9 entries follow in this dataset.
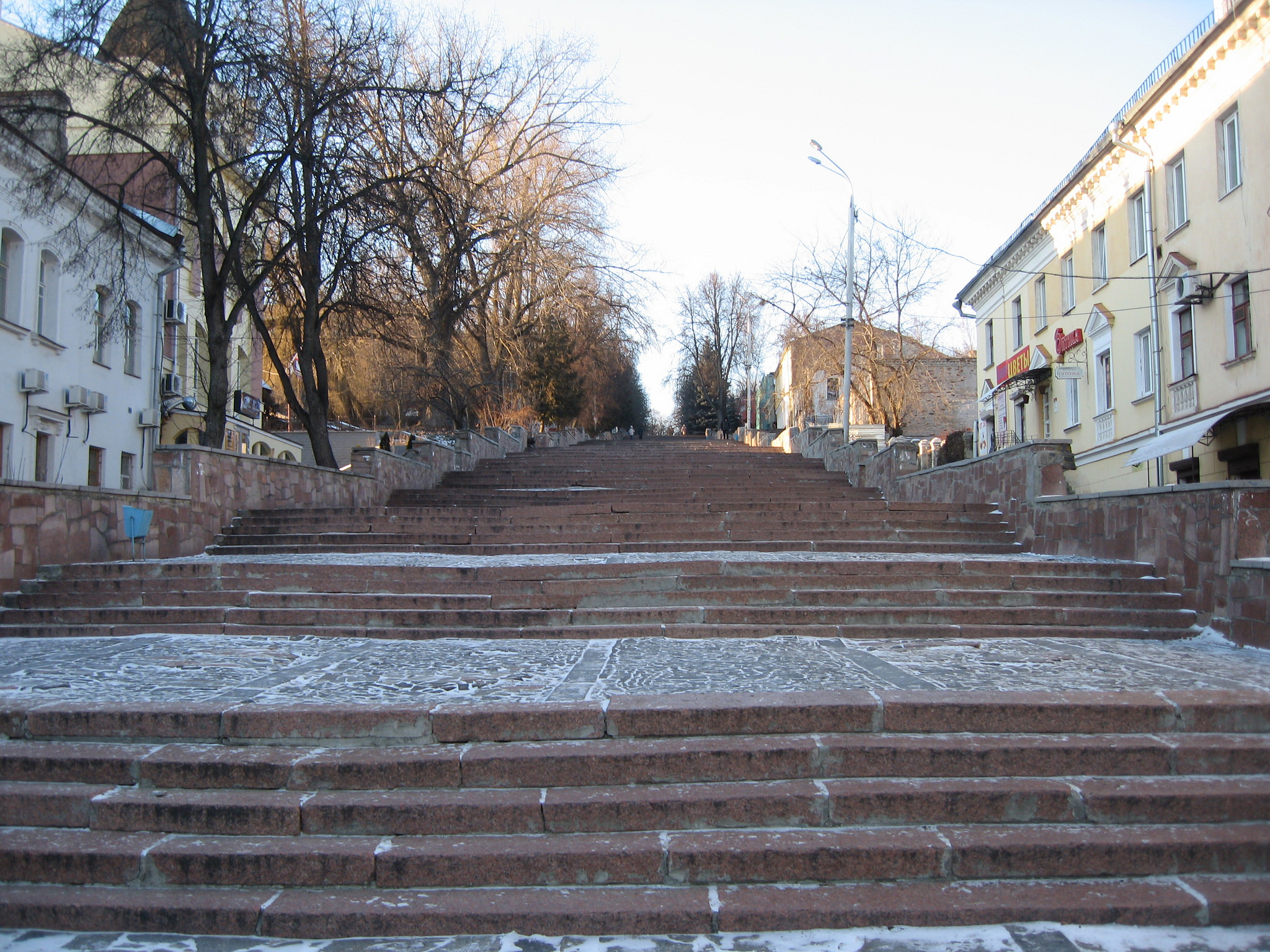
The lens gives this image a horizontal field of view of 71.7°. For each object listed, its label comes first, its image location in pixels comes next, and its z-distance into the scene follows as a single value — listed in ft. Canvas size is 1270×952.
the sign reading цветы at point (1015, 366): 86.45
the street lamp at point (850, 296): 69.51
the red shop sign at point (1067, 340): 72.84
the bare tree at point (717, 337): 184.65
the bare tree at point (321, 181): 45.16
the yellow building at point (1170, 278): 48.75
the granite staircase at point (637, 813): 11.56
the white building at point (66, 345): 54.34
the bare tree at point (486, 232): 54.49
